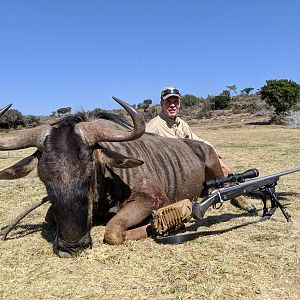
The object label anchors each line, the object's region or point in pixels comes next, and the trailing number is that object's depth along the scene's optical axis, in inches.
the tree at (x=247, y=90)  2355.7
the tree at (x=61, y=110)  1861.6
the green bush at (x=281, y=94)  1007.0
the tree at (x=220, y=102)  1634.6
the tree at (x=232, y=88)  2206.5
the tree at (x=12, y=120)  1194.8
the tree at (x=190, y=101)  1891.8
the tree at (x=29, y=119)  1238.6
